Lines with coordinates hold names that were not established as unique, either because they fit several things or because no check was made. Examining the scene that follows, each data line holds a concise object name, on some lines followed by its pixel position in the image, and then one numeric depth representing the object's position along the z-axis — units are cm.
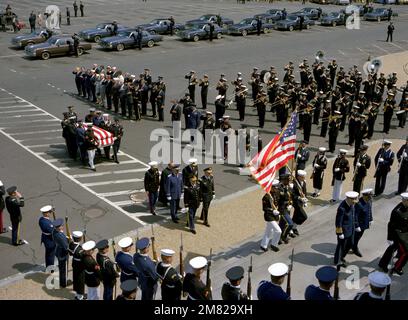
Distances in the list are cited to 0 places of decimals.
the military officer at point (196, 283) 831
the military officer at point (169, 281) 889
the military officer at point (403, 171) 1520
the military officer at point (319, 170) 1509
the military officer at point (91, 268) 972
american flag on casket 1744
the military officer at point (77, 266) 1002
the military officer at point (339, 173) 1463
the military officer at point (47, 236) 1110
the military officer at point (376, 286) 746
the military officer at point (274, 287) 774
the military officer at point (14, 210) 1238
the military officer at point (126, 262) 955
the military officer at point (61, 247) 1062
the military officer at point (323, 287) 776
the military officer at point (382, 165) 1516
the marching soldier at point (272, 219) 1184
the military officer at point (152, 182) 1393
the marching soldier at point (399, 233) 1094
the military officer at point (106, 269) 959
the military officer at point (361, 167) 1467
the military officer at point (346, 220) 1130
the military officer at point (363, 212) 1162
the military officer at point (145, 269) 930
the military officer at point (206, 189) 1333
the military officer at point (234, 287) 802
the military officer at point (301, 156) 1567
